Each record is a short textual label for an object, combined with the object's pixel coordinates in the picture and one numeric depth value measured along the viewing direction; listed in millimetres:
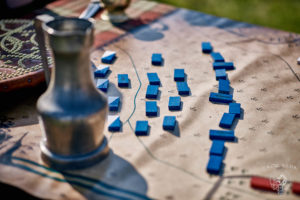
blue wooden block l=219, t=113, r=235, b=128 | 952
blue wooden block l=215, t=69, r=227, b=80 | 1176
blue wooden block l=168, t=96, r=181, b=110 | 1019
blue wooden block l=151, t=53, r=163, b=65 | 1244
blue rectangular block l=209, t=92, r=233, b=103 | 1056
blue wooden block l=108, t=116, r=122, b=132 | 929
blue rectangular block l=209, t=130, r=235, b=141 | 905
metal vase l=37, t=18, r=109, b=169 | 708
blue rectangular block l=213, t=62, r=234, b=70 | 1234
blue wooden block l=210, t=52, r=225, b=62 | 1279
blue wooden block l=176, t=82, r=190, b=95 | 1090
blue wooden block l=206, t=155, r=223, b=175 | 802
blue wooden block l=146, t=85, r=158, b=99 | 1065
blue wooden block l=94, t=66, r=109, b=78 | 1165
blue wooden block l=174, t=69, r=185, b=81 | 1160
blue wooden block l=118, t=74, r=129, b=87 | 1113
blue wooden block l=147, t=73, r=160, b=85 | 1134
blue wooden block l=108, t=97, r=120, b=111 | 1008
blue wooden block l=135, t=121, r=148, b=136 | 920
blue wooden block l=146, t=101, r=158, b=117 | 991
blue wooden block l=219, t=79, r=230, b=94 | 1104
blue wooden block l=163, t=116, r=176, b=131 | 937
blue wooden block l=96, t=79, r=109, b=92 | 1095
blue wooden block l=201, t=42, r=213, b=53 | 1333
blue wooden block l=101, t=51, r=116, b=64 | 1246
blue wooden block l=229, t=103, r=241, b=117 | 995
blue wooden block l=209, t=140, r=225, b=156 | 855
